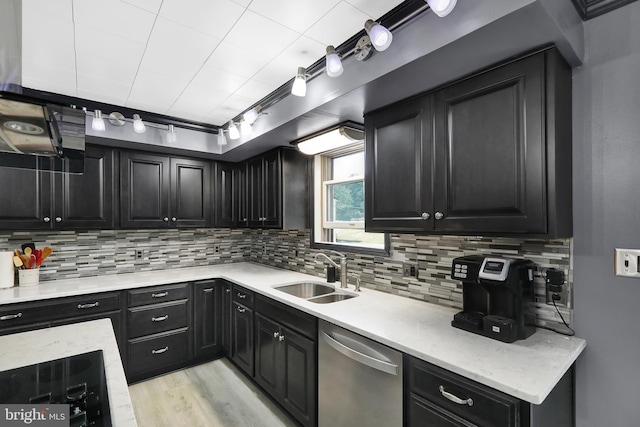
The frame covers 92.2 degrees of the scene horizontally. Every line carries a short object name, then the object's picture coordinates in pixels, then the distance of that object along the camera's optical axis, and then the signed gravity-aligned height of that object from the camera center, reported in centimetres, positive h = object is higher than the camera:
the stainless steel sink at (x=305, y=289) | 272 -68
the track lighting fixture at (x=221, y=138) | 318 +79
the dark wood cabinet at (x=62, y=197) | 252 +16
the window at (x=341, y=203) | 270 +10
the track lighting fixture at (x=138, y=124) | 261 +78
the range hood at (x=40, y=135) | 95 +30
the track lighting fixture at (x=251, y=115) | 227 +73
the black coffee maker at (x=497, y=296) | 137 -41
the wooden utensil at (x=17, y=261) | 256 -37
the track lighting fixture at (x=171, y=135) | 288 +75
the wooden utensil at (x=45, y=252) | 271 -32
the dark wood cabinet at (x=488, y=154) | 125 +27
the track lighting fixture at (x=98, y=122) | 252 +77
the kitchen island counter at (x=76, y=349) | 96 -59
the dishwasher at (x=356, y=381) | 145 -89
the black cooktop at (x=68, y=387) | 92 -58
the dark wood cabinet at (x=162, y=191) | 305 +25
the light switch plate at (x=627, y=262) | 125 -22
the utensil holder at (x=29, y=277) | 260 -51
